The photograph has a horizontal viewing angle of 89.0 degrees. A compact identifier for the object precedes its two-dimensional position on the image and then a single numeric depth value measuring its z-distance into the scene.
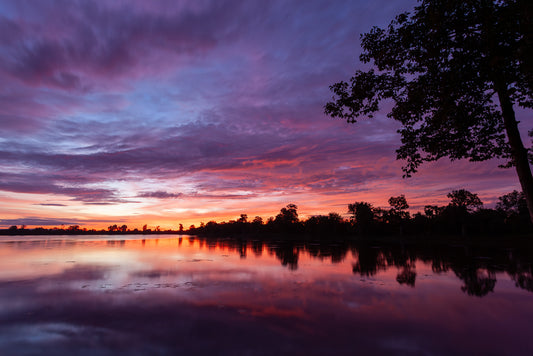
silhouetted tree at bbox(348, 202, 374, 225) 90.44
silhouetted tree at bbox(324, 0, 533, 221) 7.34
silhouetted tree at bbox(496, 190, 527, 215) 71.38
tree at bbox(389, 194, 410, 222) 83.18
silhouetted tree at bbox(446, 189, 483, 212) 67.31
